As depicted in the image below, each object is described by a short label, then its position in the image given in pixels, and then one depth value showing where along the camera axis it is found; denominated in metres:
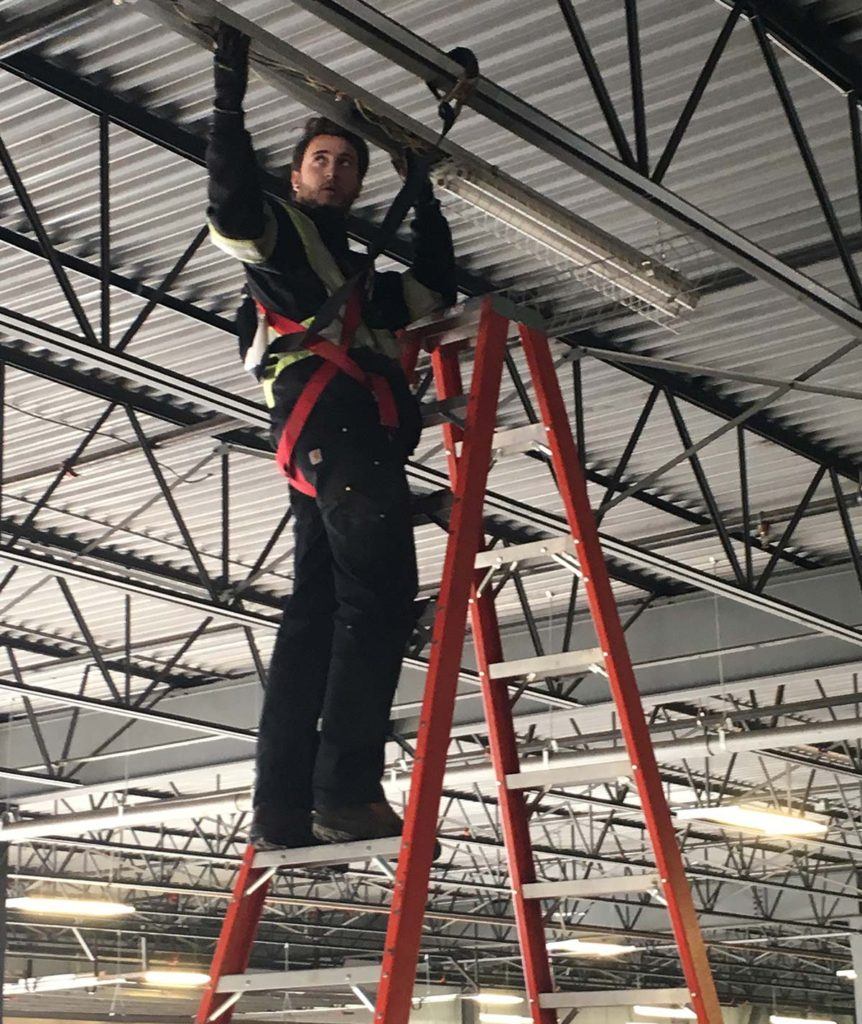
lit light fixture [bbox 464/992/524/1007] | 32.26
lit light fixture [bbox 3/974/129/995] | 32.06
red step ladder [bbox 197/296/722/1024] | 4.60
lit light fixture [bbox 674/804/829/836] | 17.94
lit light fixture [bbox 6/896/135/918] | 22.06
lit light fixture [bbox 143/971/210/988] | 30.50
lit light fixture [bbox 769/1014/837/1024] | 37.97
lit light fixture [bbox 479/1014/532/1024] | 39.22
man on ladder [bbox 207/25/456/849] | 5.06
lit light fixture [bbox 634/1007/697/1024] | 36.94
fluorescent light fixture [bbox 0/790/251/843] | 20.98
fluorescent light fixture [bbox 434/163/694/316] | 7.35
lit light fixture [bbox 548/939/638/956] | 26.06
